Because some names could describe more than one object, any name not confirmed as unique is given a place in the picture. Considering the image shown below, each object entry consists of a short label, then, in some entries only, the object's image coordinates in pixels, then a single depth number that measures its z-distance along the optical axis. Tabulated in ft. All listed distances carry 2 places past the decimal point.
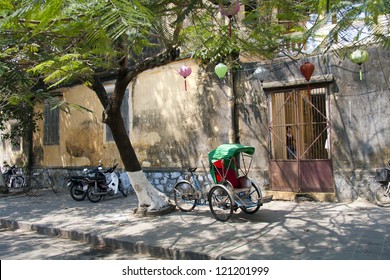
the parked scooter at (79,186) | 35.53
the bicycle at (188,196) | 25.83
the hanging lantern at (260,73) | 27.43
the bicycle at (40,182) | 42.80
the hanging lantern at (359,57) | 22.20
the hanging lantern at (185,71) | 30.23
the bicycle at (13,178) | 45.41
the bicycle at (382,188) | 25.12
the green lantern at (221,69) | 26.75
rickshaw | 22.63
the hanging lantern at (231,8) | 14.60
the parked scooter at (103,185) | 34.63
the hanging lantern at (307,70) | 24.47
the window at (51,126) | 45.78
